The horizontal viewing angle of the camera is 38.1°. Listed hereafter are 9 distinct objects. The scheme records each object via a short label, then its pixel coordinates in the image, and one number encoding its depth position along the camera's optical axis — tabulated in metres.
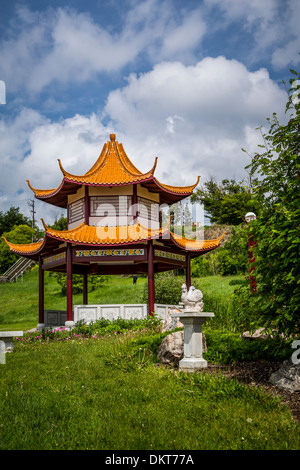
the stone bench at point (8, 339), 11.03
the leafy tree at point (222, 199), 44.41
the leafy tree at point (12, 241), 50.75
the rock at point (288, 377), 6.13
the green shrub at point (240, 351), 8.27
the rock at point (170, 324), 12.02
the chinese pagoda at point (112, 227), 16.14
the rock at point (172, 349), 8.68
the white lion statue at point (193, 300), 10.62
